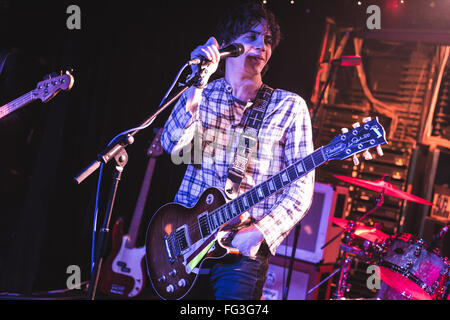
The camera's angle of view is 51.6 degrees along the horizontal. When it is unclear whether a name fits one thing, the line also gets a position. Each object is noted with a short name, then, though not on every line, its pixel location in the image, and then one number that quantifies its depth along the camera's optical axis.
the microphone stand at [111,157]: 2.16
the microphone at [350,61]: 4.16
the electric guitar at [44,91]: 3.37
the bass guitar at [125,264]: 4.55
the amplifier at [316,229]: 4.07
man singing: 2.26
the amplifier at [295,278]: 4.01
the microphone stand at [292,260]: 3.79
